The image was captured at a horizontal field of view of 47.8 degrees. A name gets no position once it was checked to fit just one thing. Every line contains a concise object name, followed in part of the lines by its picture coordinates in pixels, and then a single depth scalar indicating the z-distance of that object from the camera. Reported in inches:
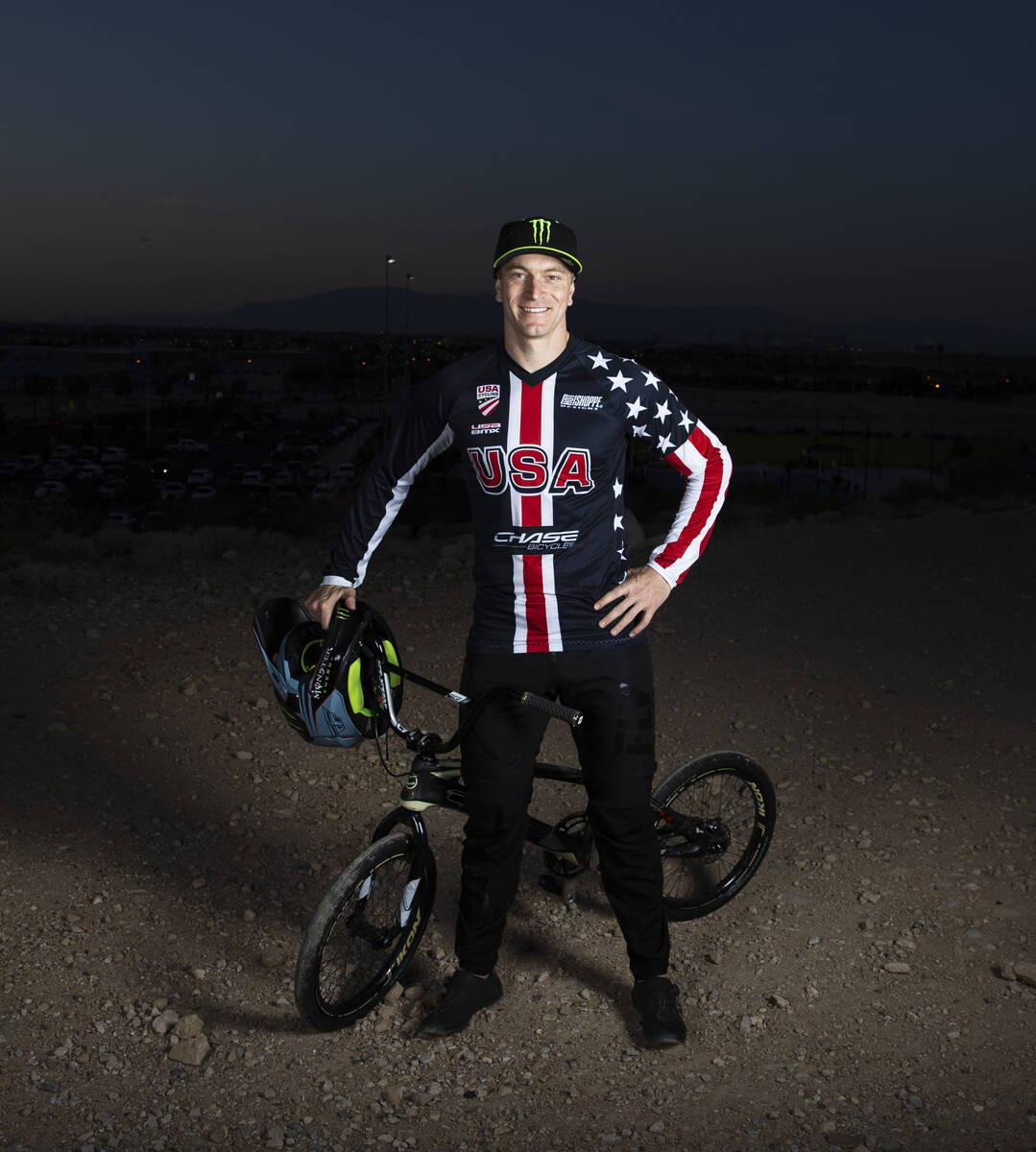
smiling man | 127.0
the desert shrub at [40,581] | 335.9
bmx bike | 128.6
